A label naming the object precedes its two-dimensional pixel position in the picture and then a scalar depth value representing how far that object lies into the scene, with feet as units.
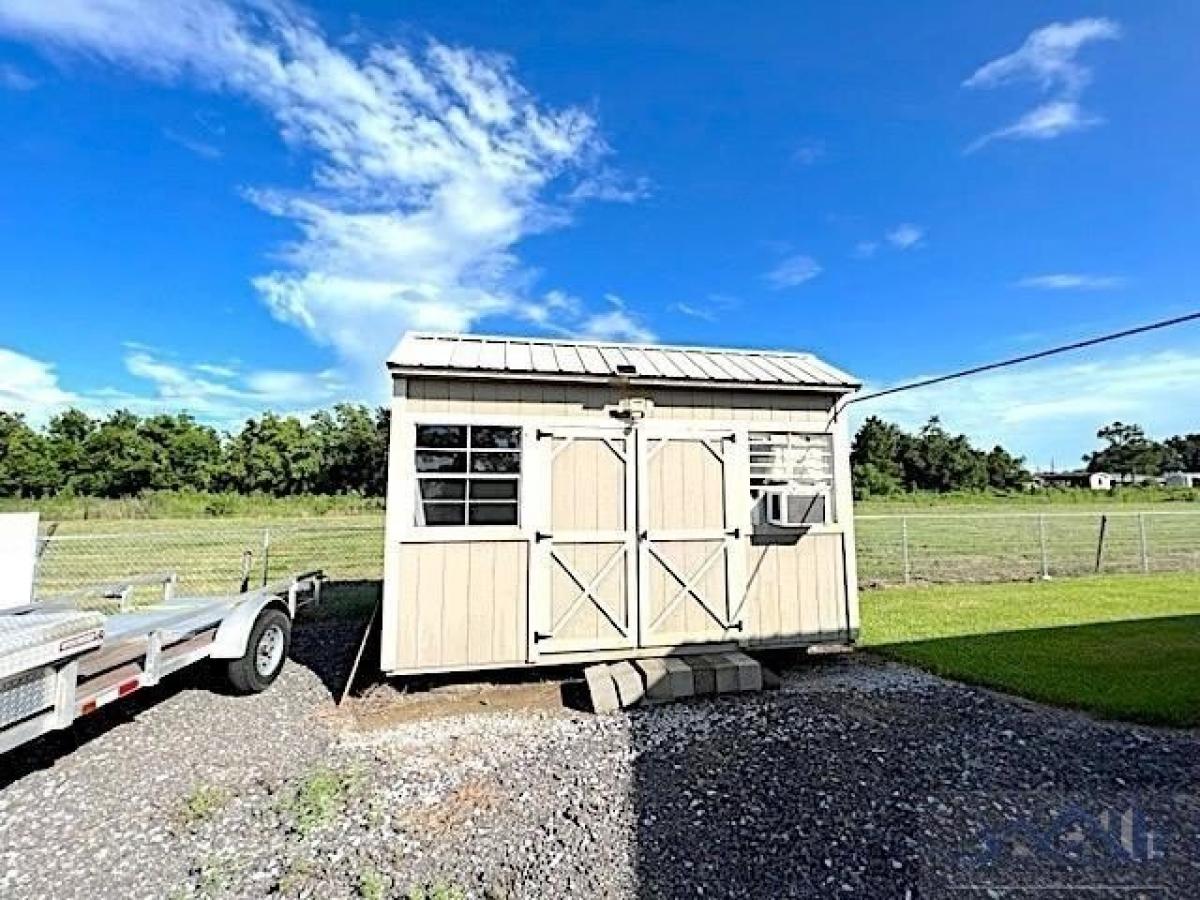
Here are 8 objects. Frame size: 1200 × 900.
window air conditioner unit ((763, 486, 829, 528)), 18.17
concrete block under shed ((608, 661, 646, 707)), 15.14
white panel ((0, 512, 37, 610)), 16.15
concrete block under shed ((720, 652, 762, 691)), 15.99
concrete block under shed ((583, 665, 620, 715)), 14.90
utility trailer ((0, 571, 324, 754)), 8.80
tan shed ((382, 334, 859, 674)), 16.31
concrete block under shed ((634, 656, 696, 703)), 15.39
